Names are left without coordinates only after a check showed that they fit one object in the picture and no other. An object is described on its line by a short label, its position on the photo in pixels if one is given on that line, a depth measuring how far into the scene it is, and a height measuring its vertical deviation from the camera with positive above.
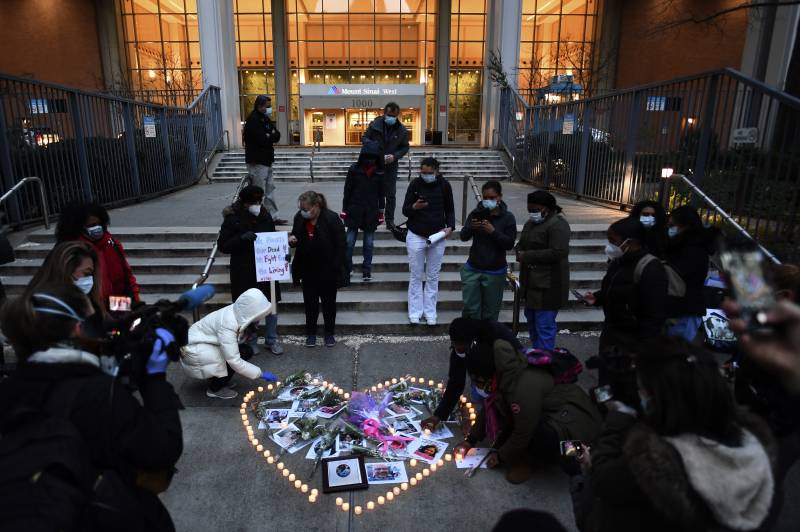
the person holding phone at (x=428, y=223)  5.52 -0.81
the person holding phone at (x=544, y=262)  4.50 -1.02
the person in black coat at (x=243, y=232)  4.95 -0.85
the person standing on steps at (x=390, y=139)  7.37 +0.17
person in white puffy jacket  4.23 -1.67
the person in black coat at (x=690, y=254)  3.94 -0.80
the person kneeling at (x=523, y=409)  3.20 -1.72
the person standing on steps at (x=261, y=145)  7.62 +0.06
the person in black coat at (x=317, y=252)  5.20 -1.09
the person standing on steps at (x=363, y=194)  6.36 -0.57
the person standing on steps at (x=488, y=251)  4.81 -0.98
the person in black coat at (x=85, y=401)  1.64 -0.85
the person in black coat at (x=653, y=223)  4.06 -0.58
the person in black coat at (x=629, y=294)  3.45 -1.00
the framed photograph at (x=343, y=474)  3.27 -2.22
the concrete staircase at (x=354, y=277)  6.08 -1.75
